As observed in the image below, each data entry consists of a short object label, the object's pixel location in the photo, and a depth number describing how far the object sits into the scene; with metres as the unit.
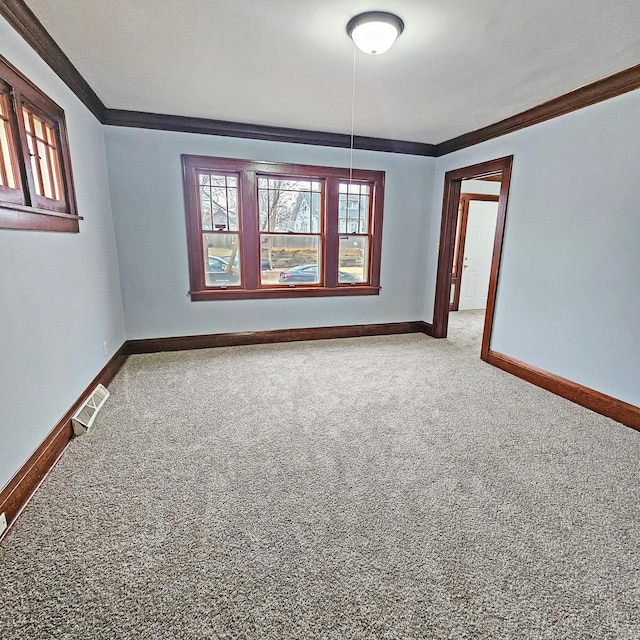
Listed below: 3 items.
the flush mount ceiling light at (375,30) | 1.93
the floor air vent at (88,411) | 2.35
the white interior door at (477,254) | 6.25
